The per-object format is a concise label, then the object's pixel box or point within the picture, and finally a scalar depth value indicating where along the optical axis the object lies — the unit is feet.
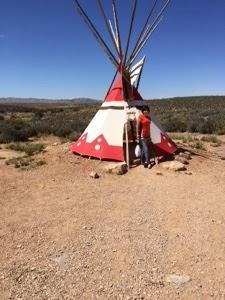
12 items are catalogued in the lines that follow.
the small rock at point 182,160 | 19.49
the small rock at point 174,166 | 18.30
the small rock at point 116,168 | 18.02
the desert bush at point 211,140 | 28.16
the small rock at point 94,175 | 17.68
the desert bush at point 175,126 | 38.53
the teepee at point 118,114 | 20.15
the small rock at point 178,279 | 9.04
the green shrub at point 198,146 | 24.76
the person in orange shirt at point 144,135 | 19.15
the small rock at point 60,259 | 9.97
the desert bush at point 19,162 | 20.27
